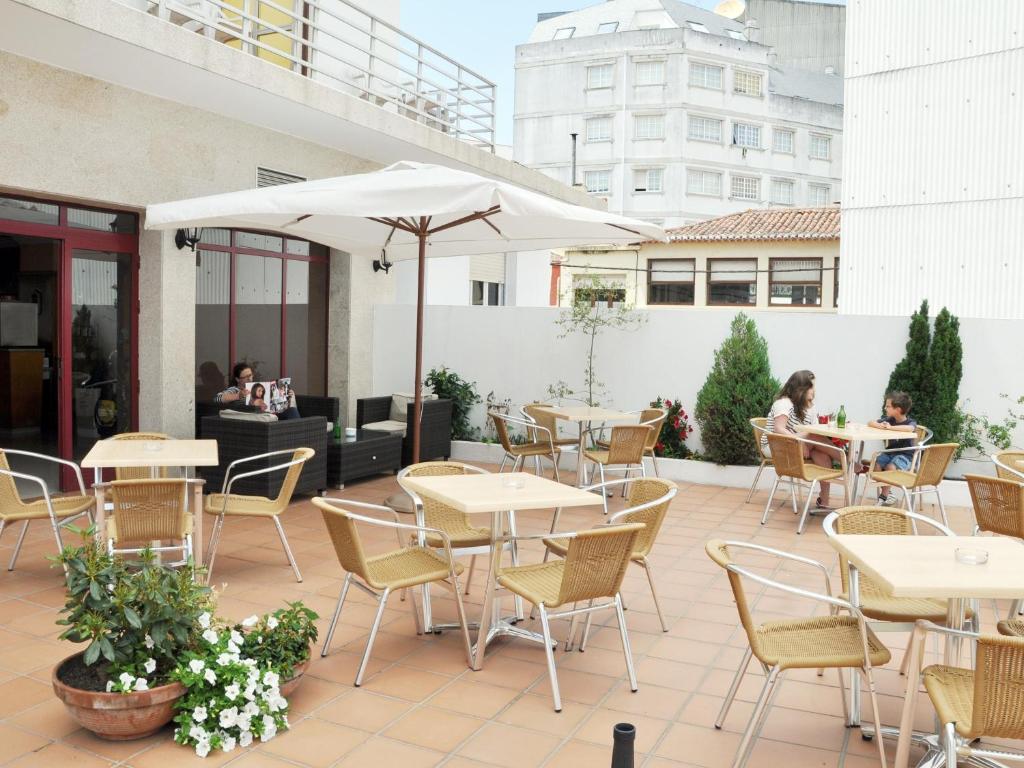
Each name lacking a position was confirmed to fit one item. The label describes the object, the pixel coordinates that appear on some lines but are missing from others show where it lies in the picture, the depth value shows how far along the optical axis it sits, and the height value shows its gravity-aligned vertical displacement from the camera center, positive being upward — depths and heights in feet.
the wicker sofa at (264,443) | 26.12 -3.10
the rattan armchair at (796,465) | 25.62 -3.32
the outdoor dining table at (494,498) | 15.03 -2.64
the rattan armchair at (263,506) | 20.03 -3.80
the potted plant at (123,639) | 11.97 -4.05
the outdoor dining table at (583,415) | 29.66 -2.39
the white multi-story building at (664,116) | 139.54 +34.90
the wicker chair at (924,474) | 24.93 -3.47
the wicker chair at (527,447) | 30.37 -3.55
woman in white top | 28.02 -1.87
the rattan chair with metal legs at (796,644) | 11.50 -3.88
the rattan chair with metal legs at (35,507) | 19.20 -3.78
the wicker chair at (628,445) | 28.02 -3.08
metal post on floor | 7.80 -3.37
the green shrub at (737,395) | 33.40 -1.81
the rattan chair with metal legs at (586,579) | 13.66 -3.59
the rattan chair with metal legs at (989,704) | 9.28 -3.57
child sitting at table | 27.68 -2.30
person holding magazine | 28.66 -1.92
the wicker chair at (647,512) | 15.87 -2.95
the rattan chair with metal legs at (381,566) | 14.34 -3.82
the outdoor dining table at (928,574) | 10.85 -2.76
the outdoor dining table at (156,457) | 18.54 -2.62
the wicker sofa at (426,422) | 34.14 -3.26
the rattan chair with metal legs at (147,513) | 17.20 -3.39
